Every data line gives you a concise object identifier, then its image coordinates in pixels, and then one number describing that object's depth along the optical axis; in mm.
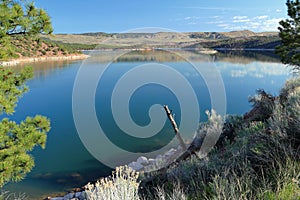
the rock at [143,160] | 8105
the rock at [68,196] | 6195
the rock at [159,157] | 8248
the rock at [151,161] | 7938
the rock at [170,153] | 8530
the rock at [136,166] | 7654
